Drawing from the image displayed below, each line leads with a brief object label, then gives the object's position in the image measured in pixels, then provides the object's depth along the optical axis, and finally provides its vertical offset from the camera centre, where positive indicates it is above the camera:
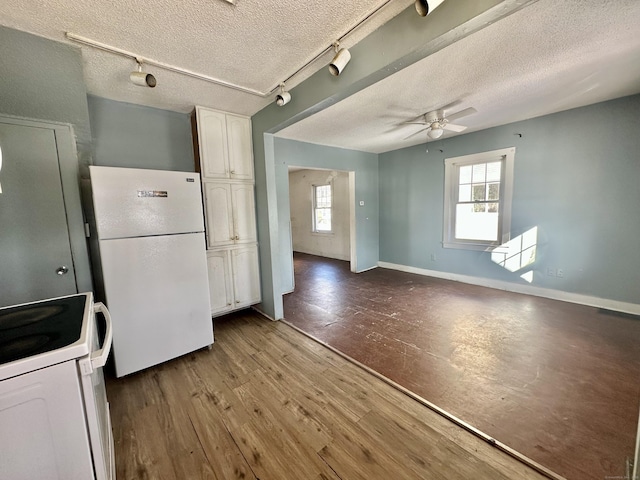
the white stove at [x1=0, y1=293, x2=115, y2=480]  0.80 -0.63
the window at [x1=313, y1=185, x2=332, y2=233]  6.92 +0.09
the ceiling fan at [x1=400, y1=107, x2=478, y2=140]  2.93 +1.05
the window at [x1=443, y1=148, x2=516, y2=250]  3.91 +0.12
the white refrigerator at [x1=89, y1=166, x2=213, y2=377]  1.94 -0.39
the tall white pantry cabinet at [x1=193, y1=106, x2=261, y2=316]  2.86 +0.11
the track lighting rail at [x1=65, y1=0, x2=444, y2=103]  1.53 +1.21
